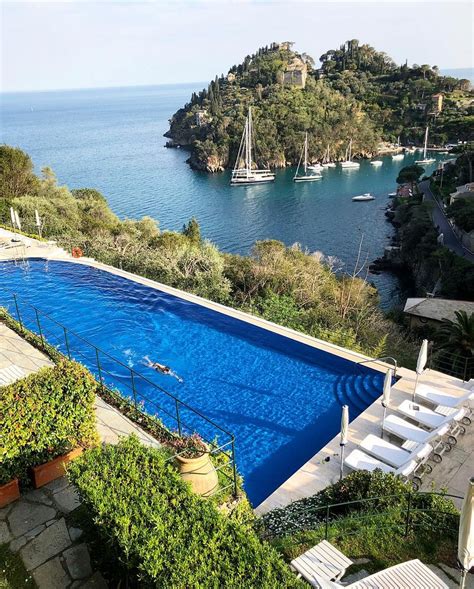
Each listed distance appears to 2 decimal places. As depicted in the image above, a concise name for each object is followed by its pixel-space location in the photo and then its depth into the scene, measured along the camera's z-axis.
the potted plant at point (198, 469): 5.22
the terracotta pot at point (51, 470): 5.63
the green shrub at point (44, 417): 5.33
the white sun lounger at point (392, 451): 6.92
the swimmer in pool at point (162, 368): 10.69
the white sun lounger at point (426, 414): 7.69
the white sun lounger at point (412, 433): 7.29
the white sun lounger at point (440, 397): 8.11
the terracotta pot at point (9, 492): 5.36
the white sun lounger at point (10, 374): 7.50
